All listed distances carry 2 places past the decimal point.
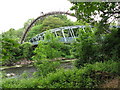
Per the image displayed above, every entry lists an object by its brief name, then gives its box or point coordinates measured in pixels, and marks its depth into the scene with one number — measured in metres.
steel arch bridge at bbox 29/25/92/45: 18.00
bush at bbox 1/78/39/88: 4.62
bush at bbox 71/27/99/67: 7.21
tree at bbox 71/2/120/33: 4.41
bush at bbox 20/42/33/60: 18.49
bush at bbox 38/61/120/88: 3.99
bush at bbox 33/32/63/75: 7.48
